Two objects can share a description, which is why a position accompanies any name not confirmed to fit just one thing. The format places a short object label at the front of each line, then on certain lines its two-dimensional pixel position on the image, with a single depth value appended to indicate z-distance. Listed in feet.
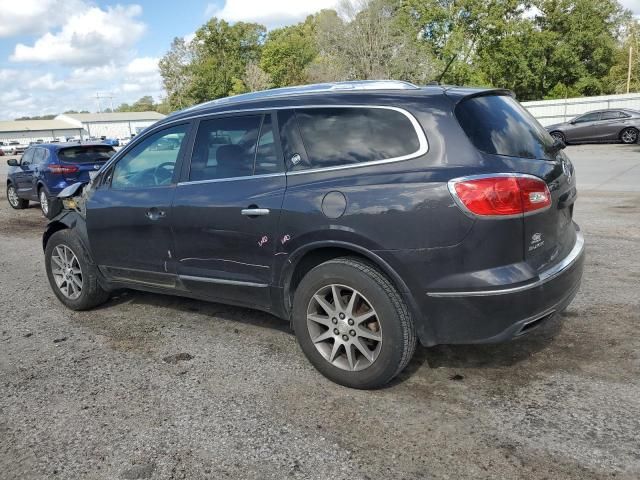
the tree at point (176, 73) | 226.17
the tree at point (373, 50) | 145.79
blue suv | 37.93
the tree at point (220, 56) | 241.14
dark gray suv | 9.68
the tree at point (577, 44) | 143.02
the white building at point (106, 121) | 291.17
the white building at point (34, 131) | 325.62
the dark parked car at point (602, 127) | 72.02
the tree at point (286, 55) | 226.17
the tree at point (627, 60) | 183.62
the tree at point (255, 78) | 183.52
